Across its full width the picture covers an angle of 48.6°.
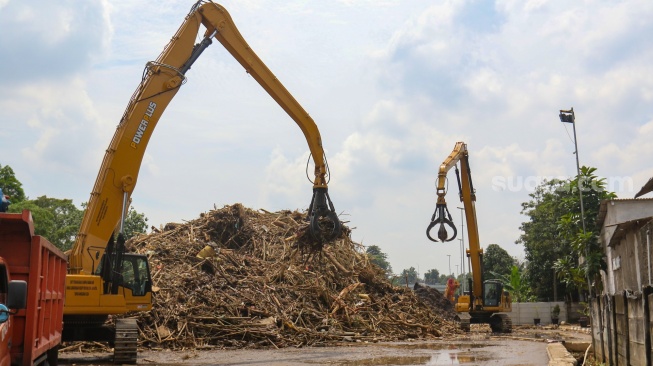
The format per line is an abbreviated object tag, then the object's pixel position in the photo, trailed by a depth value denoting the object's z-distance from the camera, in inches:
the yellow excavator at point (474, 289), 1217.4
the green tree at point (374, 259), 1251.8
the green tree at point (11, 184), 2311.8
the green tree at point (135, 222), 2158.2
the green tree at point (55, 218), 2115.8
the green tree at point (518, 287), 2087.8
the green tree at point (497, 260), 2608.3
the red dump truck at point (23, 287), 280.7
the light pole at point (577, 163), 733.3
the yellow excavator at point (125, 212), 626.5
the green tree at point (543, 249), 1867.6
